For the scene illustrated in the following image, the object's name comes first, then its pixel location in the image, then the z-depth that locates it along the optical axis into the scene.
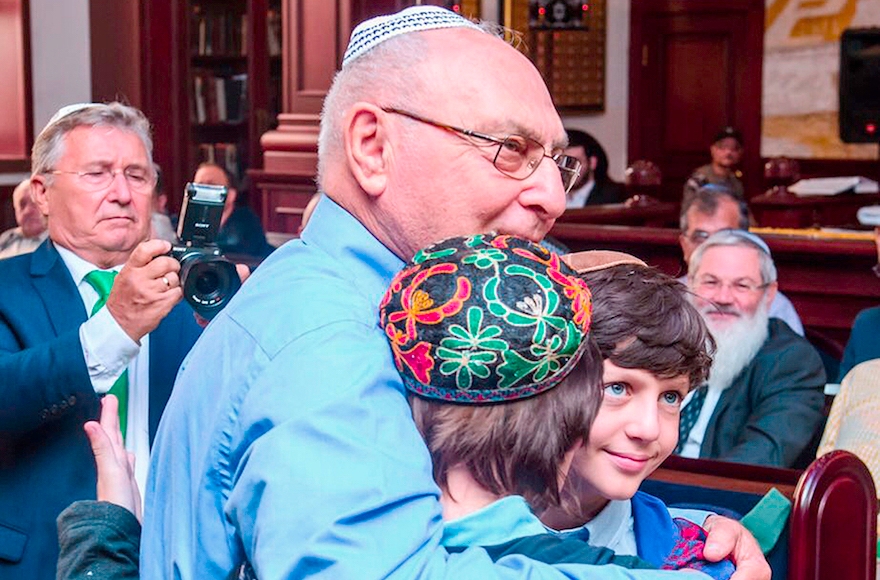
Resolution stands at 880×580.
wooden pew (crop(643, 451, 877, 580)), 1.86
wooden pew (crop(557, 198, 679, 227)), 7.20
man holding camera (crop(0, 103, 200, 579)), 2.04
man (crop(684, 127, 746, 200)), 10.14
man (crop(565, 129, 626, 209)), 9.28
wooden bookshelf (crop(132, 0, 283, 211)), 9.38
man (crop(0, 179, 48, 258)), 5.07
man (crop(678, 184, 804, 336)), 5.31
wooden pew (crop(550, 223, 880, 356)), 5.76
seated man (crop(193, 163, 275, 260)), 6.25
